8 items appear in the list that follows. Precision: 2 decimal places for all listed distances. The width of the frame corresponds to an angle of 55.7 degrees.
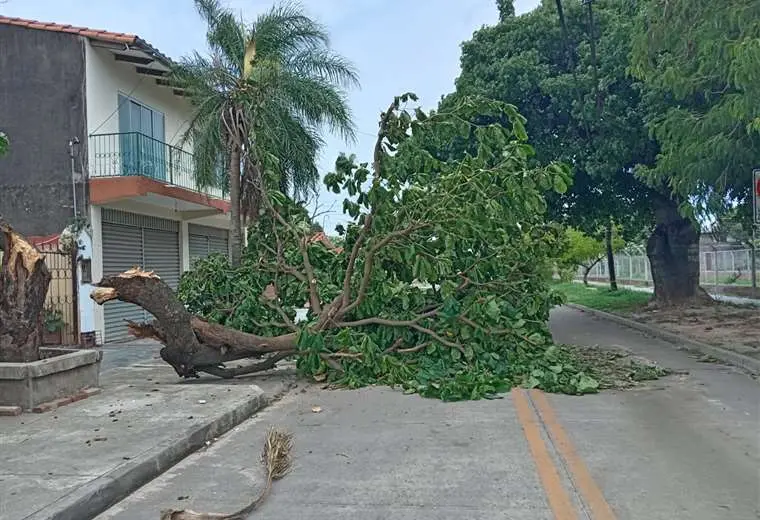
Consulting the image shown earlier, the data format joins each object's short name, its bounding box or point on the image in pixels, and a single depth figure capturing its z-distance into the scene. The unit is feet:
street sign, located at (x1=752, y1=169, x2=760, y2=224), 34.12
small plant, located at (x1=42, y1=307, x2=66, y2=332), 50.16
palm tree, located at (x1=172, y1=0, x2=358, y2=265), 48.98
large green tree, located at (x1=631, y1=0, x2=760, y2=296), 31.42
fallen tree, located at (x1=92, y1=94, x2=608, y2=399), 33.06
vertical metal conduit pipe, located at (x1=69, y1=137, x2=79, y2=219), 52.80
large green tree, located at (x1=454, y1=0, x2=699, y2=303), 57.67
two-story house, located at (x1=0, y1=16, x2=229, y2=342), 52.70
